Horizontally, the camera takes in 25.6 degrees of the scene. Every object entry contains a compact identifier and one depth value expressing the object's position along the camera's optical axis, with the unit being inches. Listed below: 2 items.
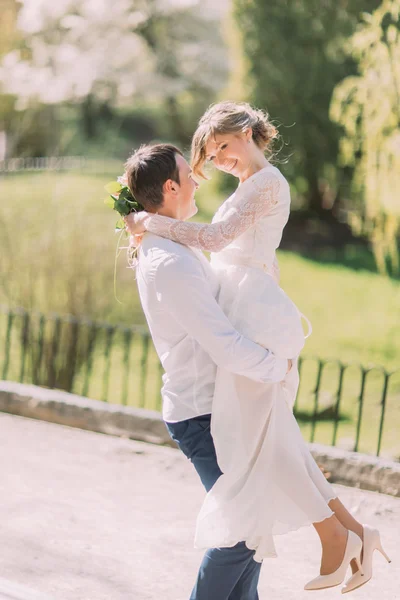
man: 112.9
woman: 118.6
